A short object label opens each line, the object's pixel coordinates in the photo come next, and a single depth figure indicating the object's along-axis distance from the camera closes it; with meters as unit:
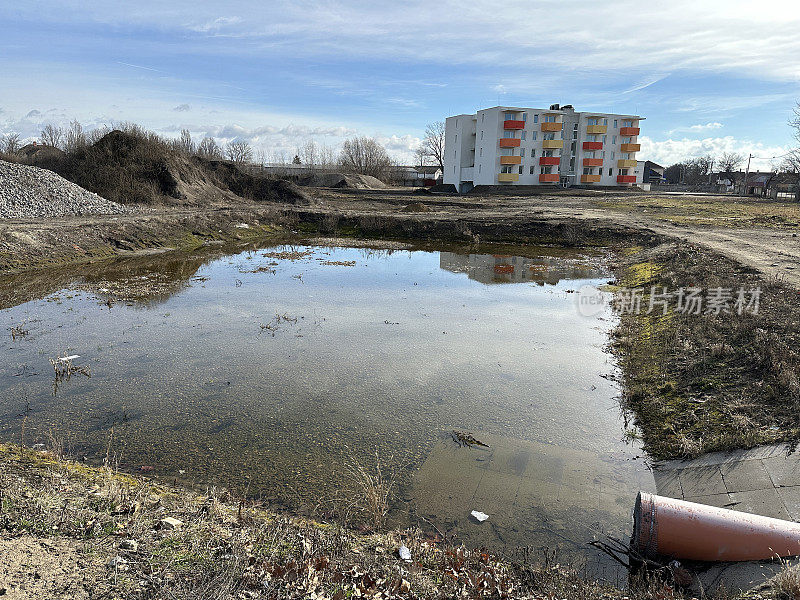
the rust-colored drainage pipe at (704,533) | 4.42
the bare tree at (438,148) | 96.62
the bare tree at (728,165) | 103.74
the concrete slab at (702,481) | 5.75
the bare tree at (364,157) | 92.62
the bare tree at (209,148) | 73.22
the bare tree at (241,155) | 87.00
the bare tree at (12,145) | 59.08
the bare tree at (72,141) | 39.24
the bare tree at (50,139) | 66.17
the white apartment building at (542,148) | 62.28
